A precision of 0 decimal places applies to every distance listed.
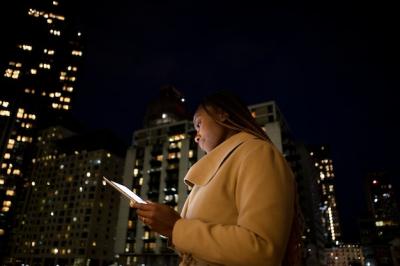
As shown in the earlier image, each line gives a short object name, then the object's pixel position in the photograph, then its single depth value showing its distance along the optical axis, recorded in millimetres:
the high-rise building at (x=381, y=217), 55656
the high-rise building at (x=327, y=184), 146250
